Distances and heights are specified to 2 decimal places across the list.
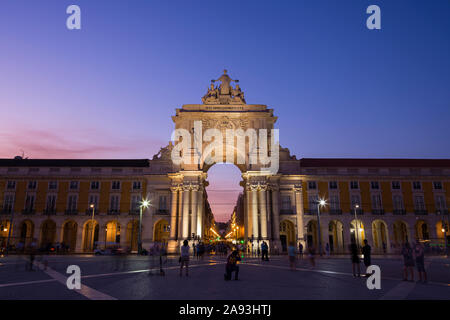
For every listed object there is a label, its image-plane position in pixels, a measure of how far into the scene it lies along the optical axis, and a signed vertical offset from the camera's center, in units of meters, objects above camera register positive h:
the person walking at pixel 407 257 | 12.95 -1.28
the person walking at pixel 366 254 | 14.98 -1.33
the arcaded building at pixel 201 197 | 48.22 +4.59
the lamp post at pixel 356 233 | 46.44 -1.11
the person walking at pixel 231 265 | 13.50 -1.70
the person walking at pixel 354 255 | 14.70 -1.37
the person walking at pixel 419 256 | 12.52 -1.20
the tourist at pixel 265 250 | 27.67 -2.12
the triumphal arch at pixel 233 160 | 47.31 +10.60
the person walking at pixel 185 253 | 14.99 -1.31
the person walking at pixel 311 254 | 19.45 -1.76
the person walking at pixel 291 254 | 18.37 -1.64
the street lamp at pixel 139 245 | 41.22 -2.60
